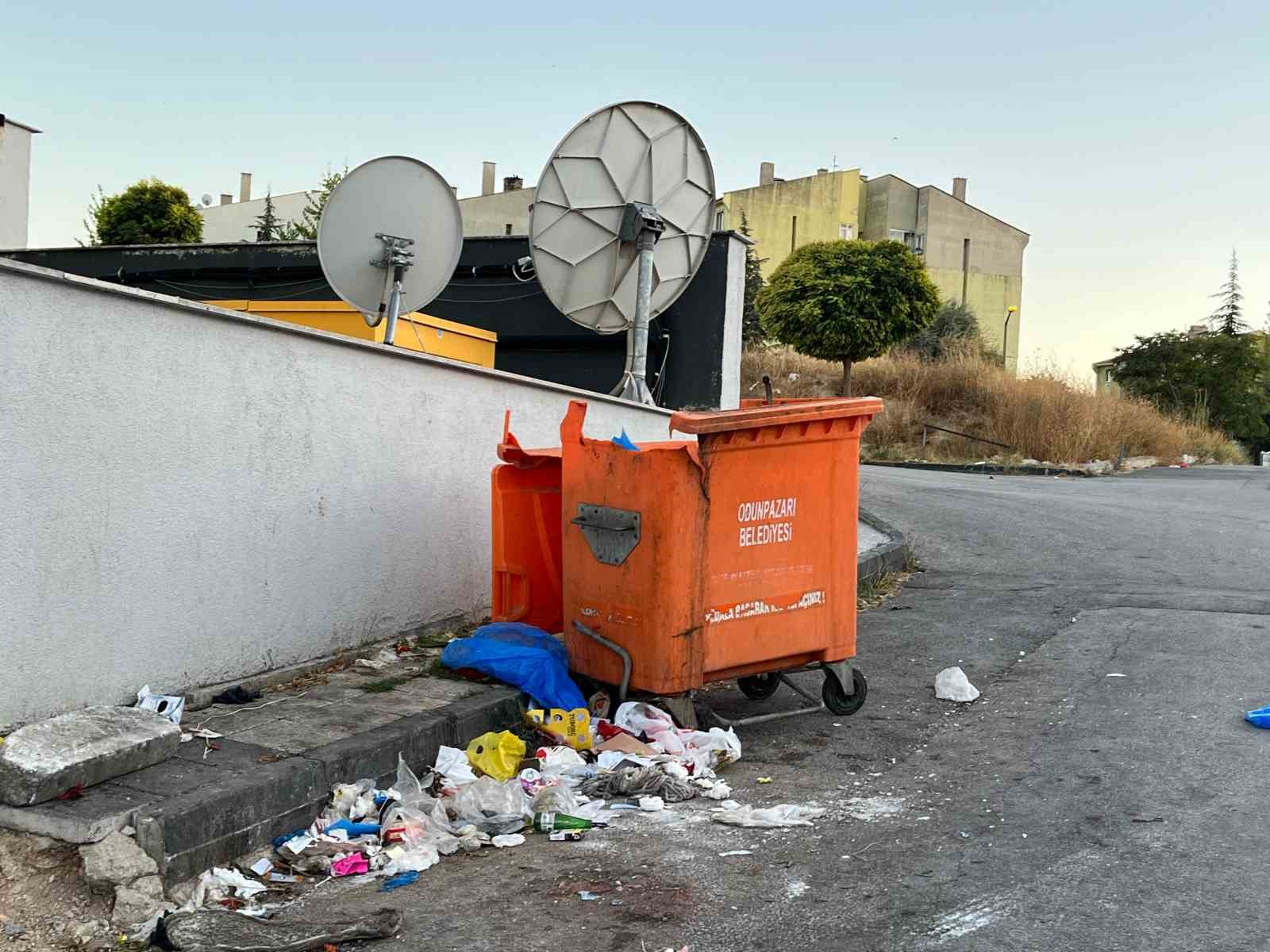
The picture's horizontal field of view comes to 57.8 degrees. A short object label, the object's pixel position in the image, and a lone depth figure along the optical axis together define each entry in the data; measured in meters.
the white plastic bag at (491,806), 4.03
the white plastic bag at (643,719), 4.95
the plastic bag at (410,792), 4.09
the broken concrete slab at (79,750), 3.35
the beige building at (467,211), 49.03
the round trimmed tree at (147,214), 28.80
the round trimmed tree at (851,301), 28.44
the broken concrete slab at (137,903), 3.15
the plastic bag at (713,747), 4.79
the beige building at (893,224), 51.31
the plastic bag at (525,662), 5.20
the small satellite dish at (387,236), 7.94
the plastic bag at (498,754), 4.48
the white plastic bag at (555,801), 4.16
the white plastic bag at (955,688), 5.91
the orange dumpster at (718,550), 4.93
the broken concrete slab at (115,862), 3.17
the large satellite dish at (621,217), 8.77
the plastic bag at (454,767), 4.37
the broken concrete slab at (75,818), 3.24
